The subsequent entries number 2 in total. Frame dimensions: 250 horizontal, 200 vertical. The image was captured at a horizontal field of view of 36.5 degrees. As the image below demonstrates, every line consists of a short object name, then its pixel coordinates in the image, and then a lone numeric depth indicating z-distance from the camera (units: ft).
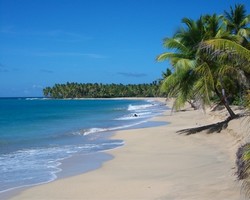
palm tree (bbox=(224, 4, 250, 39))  89.27
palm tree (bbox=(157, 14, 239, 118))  58.34
